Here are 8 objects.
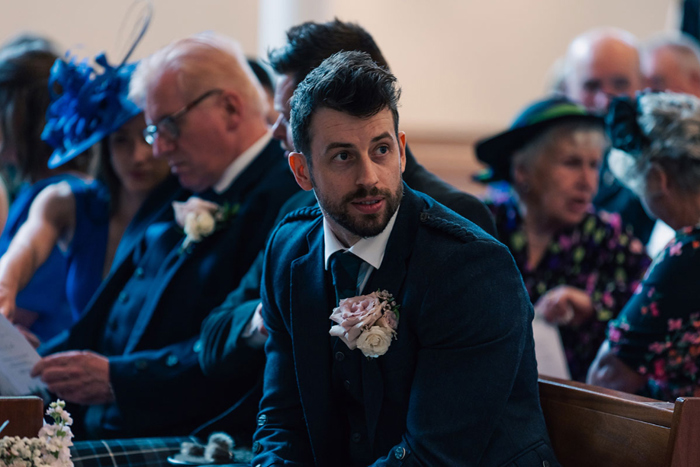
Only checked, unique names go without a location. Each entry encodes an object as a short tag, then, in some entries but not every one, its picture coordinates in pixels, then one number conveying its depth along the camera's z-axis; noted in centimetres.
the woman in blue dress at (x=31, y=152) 709
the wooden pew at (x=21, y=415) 379
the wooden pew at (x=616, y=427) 348
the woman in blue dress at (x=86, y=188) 636
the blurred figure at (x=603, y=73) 833
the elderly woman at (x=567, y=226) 646
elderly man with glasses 518
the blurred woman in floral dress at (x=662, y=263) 460
